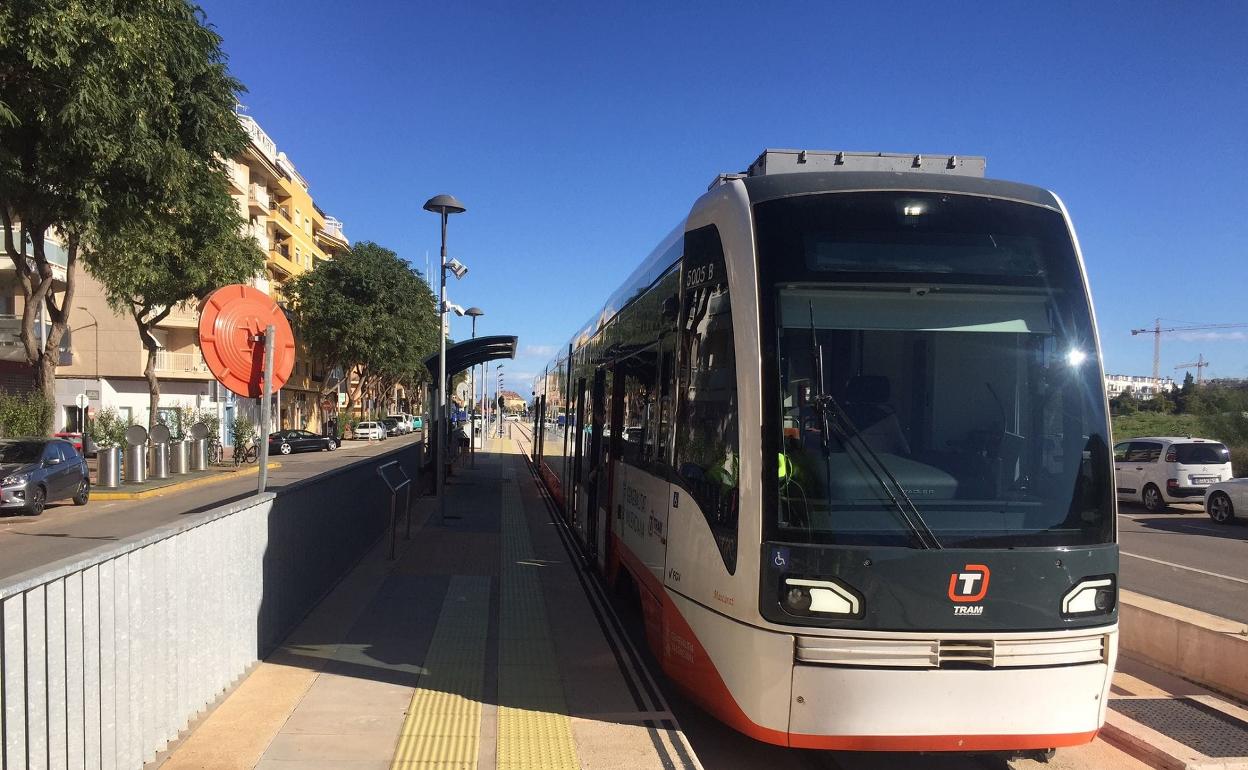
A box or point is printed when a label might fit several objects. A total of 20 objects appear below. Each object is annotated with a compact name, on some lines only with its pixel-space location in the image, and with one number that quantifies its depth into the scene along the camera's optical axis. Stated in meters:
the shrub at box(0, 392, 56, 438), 23.80
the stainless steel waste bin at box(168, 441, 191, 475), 27.44
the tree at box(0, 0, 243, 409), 11.80
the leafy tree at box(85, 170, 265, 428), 17.95
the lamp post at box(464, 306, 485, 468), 38.69
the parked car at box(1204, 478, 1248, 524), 17.14
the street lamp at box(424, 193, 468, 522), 14.65
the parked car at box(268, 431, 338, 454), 43.91
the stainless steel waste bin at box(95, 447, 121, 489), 22.16
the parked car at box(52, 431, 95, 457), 28.03
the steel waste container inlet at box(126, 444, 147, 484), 23.58
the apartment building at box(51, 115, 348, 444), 44.66
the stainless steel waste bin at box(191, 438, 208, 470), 28.98
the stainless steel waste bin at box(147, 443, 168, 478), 25.97
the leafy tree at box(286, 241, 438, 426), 53.16
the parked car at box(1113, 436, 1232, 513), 19.45
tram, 4.25
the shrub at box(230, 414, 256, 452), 33.31
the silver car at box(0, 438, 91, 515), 17.31
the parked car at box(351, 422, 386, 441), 59.16
